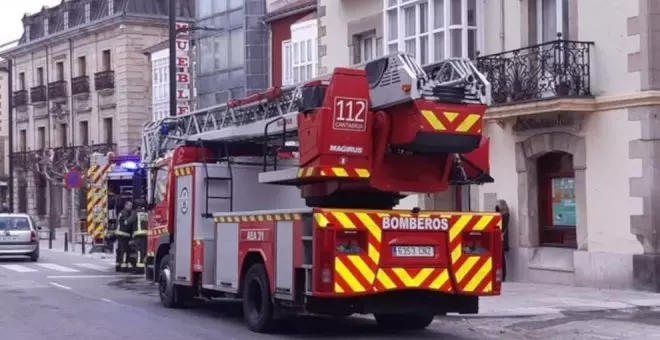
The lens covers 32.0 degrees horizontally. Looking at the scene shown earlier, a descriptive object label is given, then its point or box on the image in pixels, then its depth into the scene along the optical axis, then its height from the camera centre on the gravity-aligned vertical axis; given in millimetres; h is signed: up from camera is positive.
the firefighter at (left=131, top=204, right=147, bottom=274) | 26422 -823
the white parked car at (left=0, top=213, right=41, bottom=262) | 31469 -870
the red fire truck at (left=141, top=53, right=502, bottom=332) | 13055 -137
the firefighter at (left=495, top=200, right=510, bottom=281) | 22139 -318
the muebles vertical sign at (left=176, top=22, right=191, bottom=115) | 30875 +3577
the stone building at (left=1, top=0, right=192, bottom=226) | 54406 +5814
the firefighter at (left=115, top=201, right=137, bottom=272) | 27016 -713
